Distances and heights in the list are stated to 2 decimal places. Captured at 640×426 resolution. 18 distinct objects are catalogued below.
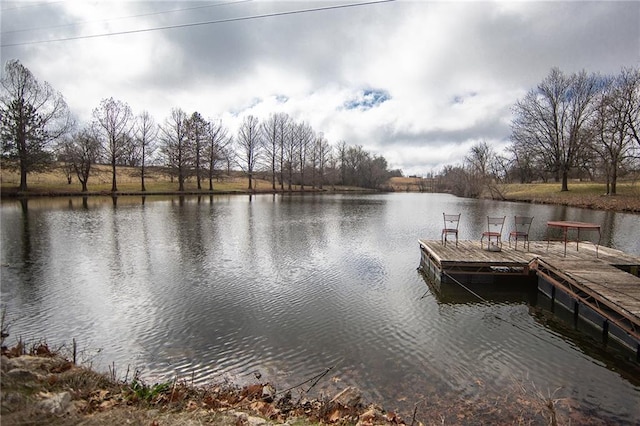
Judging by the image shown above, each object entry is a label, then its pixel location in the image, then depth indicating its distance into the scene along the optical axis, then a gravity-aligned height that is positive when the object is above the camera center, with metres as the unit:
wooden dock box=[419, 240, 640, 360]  6.74 -2.26
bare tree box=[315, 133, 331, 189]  73.56 +6.72
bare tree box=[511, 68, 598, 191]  40.97 +8.06
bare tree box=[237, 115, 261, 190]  63.41 +7.93
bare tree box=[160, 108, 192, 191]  50.34 +5.46
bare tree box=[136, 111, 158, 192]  51.31 +6.49
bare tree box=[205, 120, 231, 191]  54.55 +6.11
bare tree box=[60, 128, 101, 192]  41.84 +4.12
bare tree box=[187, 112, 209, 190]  51.93 +7.48
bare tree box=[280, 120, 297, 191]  66.79 +7.03
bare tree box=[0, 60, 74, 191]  32.41 +5.77
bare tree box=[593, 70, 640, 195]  32.12 +5.92
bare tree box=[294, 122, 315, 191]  70.25 +9.02
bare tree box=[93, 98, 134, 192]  46.69 +7.03
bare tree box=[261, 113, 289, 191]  66.19 +8.93
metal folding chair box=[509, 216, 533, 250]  12.05 -1.46
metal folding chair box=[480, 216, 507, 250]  11.73 -2.06
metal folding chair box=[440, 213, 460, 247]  21.34 -2.42
